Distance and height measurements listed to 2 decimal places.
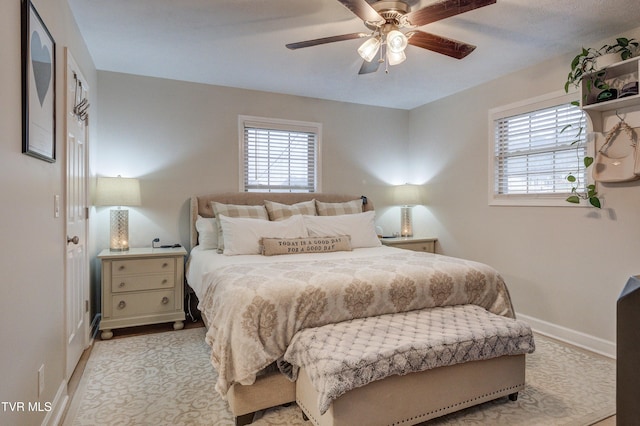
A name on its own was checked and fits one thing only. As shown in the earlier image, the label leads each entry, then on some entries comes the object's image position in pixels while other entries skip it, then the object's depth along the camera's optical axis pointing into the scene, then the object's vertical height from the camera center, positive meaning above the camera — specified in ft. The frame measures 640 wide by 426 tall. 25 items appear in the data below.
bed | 6.40 -1.66
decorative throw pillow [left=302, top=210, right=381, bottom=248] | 12.14 -0.69
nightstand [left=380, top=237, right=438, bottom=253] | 14.40 -1.42
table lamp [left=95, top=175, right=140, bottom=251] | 11.15 +0.20
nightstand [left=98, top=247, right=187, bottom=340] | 10.57 -2.44
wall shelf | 8.81 +3.08
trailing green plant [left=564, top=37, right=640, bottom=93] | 8.91 +3.87
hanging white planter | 8.89 +3.67
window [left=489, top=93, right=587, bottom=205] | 10.54 +1.82
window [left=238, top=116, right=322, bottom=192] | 14.10 +2.09
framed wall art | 4.95 +1.83
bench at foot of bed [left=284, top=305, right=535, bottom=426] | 5.57 -2.59
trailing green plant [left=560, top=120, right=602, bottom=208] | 9.70 +0.58
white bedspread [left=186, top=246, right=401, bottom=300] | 9.14 -1.40
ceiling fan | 6.38 +3.54
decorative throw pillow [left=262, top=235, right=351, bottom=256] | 10.57 -1.13
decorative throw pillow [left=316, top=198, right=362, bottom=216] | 13.58 -0.02
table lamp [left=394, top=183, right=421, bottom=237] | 15.62 +0.41
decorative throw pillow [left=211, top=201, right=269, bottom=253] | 12.22 -0.14
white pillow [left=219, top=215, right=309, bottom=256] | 10.68 -0.75
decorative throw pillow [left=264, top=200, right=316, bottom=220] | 12.76 -0.07
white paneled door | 7.68 -0.20
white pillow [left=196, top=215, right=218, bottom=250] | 11.79 -0.87
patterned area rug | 6.64 -3.84
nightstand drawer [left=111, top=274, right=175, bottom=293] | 10.68 -2.27
